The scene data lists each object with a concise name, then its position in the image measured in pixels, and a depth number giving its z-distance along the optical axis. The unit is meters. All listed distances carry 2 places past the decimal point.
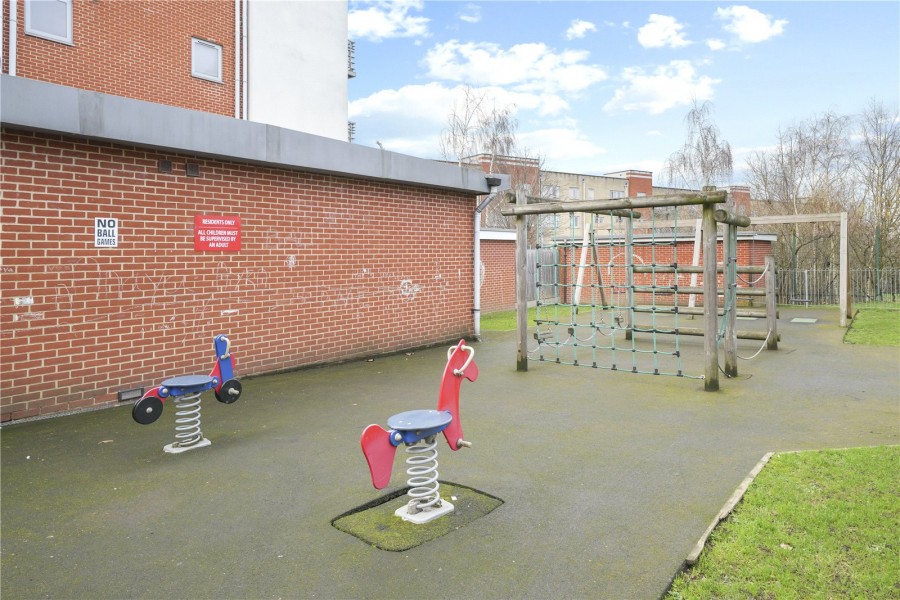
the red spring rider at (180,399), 4.88
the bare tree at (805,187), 22.44
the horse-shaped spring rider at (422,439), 3.42
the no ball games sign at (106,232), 6.39
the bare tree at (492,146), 28.28
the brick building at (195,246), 5.88
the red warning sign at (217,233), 7.34
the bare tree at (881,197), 21.89
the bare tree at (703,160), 26.14
